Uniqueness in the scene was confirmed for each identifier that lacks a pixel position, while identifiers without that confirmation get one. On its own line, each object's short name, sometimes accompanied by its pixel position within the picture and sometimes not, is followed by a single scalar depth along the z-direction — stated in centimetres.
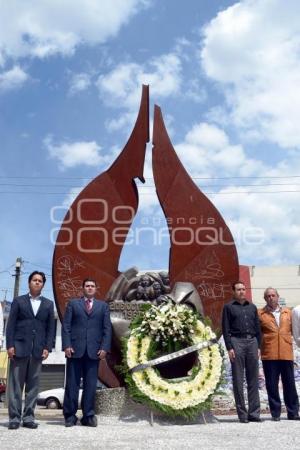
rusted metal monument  695
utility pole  1664
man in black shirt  491
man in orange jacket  511
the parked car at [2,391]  2002
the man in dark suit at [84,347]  446
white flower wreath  468
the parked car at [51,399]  1403
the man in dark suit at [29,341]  431
